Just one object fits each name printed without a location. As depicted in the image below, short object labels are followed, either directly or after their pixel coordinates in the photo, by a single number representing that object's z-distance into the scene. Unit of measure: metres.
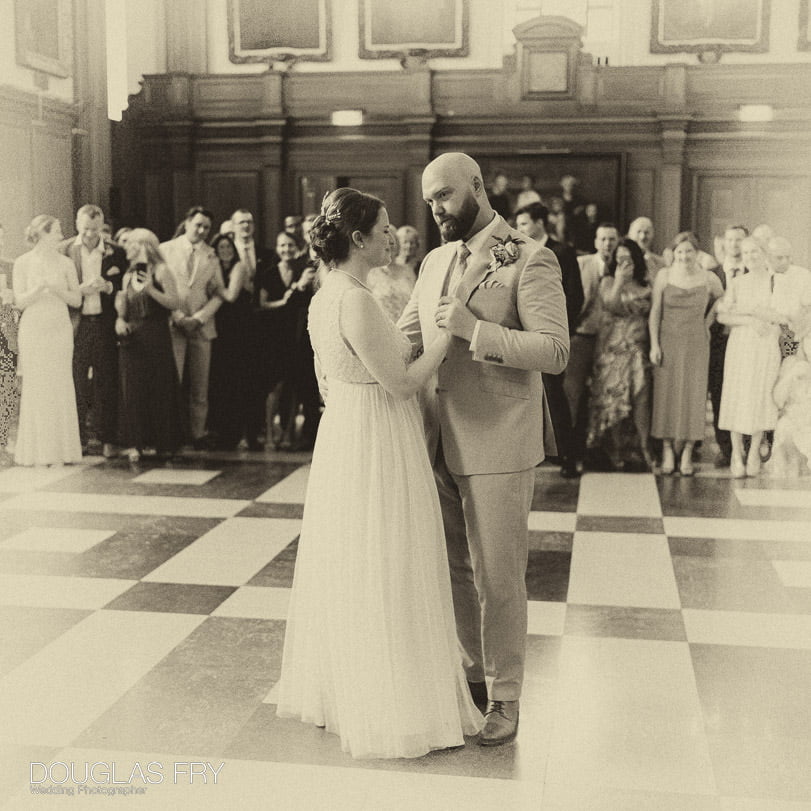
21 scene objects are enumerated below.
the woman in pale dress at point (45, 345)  6.97
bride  2.85
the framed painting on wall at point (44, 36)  8.81
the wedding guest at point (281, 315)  7.66
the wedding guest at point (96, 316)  7.26
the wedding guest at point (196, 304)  7.62
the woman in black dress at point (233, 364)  7.70
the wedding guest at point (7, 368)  7.08
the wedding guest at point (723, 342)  7.33
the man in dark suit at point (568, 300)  6.24
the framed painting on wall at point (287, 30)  11.77
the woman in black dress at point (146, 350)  7.13
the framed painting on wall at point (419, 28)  11.64
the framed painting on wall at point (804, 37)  11.16
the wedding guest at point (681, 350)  6.93
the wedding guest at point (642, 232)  7.51
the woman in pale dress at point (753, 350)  6.95
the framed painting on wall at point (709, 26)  11.23
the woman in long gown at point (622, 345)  7.00
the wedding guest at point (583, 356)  6.94
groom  2.81
